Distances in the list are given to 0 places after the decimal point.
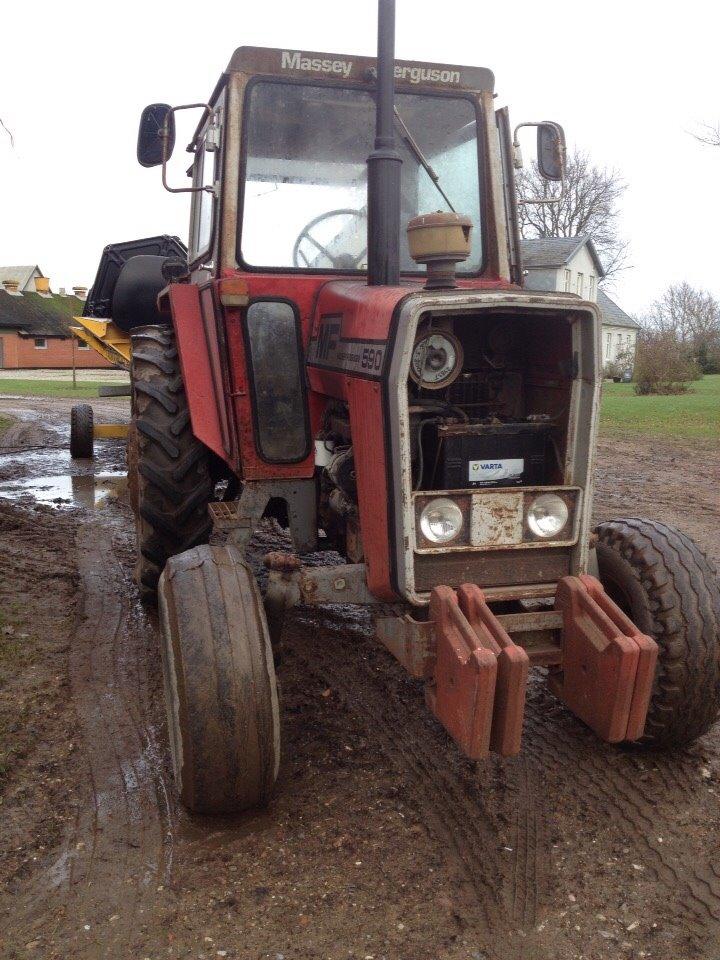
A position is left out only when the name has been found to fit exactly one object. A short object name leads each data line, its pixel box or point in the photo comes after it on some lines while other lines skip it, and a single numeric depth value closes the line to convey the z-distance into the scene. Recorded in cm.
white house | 4244
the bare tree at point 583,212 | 4697
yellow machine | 977
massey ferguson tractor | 297
